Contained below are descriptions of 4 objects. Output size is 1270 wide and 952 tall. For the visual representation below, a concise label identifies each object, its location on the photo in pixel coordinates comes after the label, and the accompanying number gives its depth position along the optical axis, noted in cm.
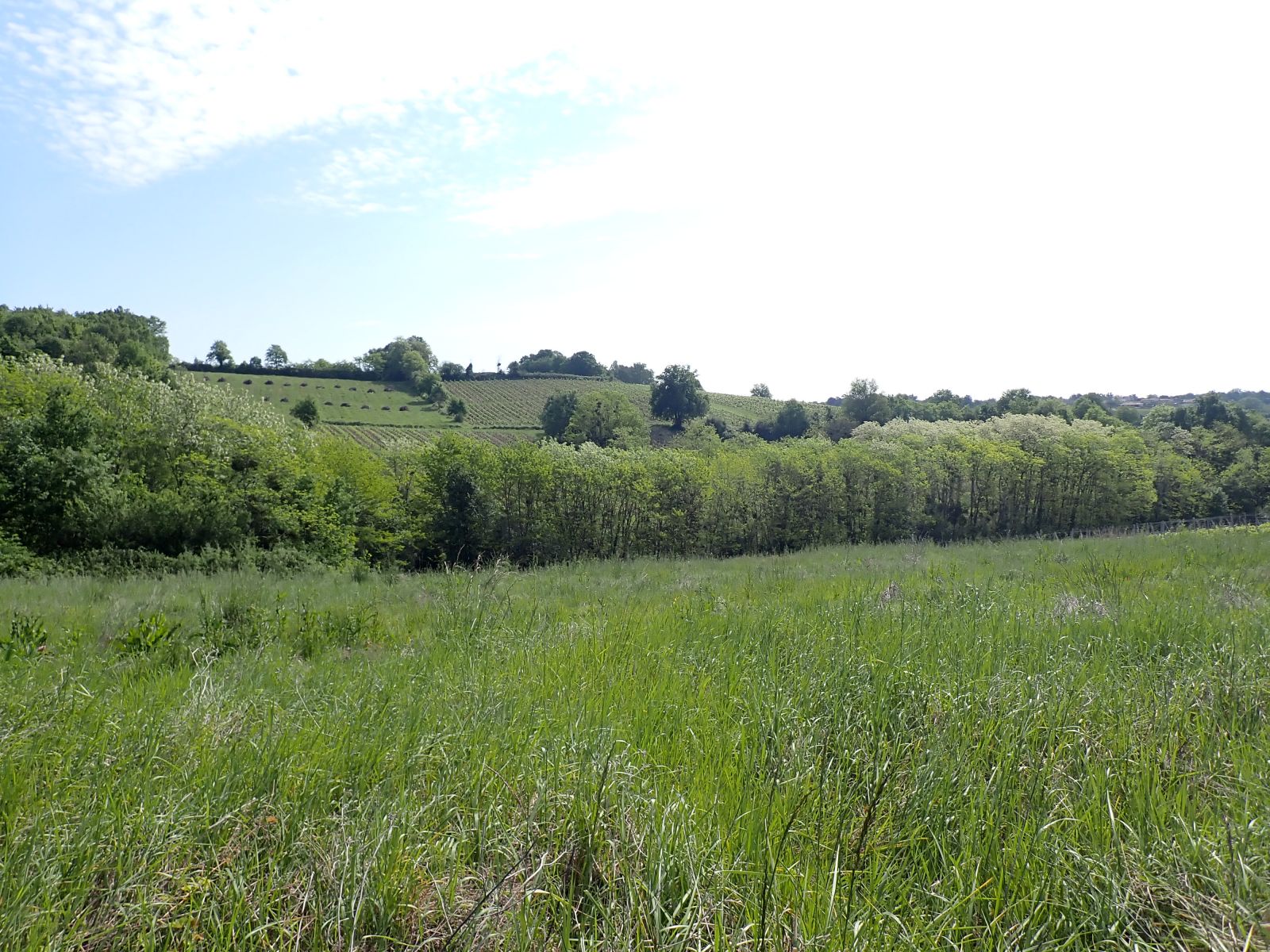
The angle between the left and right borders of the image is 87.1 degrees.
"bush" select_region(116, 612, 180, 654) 554
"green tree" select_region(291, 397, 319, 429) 6481
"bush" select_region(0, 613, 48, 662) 511
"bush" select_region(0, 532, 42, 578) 1819
